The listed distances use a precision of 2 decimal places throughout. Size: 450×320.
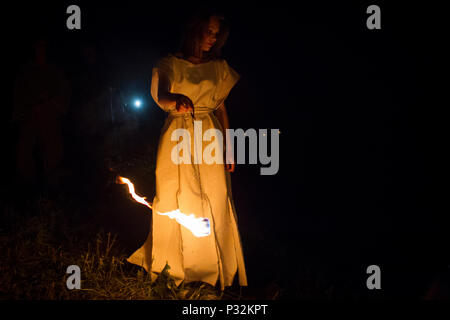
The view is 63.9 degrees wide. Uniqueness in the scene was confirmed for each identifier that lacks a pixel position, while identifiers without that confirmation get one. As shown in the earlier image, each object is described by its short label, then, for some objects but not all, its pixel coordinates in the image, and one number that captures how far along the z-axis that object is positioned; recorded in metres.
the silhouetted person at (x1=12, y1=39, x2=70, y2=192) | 5.82
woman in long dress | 3.02
